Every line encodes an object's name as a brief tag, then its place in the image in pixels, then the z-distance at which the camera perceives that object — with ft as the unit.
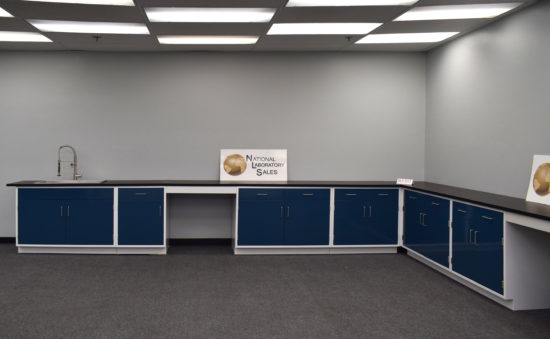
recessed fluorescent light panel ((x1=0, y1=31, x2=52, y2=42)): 15.82
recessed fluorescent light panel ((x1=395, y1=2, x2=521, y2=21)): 12.84
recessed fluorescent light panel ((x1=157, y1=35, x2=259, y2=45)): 16.42
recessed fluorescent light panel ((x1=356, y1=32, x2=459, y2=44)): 16.10
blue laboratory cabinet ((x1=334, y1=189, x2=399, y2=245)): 17.22
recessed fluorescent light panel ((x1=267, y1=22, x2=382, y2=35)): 14.79
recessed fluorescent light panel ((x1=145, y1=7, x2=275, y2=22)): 13.12
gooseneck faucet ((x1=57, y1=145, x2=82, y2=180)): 17.95
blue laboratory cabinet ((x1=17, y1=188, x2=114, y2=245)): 16.71
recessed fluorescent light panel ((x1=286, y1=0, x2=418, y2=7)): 12.35
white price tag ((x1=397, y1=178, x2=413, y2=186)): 17.12
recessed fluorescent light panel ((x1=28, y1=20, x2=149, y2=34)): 14.54
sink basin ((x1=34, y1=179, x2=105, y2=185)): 16.96
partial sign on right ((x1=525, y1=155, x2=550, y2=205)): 11.78
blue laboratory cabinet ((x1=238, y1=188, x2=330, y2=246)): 17.12
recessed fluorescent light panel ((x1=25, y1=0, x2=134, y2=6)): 12.14
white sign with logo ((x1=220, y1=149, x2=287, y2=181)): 18.56
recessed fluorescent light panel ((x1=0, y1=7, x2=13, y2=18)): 13.16
